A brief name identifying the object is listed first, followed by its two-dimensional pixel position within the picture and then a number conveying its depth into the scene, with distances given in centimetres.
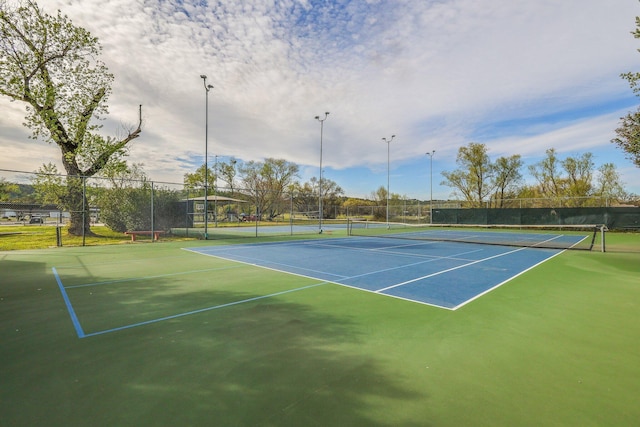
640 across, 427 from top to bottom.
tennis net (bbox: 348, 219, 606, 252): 1583
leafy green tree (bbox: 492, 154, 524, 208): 3569
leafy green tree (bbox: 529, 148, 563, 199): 3475
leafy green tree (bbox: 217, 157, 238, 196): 5222
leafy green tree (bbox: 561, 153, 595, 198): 3319
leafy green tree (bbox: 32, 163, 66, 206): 1428
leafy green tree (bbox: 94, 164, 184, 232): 1764
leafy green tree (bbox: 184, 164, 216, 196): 4775
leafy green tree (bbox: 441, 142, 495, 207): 3634
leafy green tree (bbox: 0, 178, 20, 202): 1321
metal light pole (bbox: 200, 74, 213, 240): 1689
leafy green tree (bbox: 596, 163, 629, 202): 3238
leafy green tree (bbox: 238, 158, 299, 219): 5328
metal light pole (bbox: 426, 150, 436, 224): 3299
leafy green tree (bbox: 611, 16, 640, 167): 1177
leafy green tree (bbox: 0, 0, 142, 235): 1515
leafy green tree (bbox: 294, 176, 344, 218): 5847
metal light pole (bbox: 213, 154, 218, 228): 4998
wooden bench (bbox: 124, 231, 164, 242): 1591
